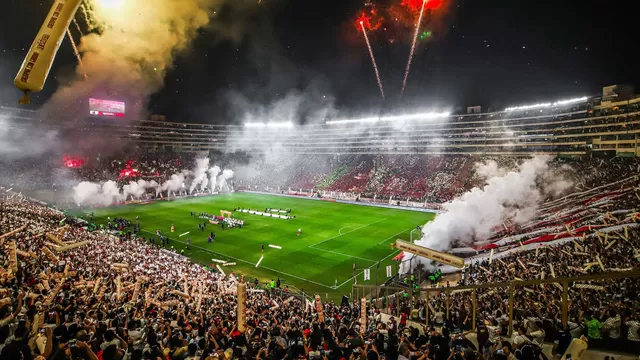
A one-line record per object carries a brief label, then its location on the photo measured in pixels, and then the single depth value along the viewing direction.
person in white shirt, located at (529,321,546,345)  6.90
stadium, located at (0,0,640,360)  7.00
